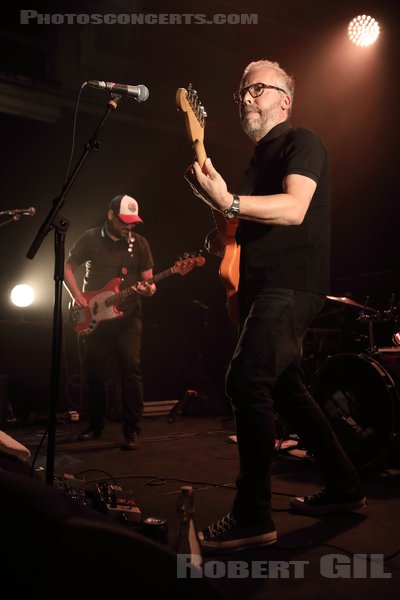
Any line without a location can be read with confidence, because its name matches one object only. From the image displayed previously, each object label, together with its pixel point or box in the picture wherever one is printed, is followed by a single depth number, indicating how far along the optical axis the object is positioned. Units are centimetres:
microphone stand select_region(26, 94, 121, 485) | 248
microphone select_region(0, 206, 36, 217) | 401
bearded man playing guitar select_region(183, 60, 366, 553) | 212
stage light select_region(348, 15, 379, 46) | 590
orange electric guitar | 244
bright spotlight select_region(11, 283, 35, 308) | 650
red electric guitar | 494
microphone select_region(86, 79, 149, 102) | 281
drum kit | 334
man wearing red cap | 479
